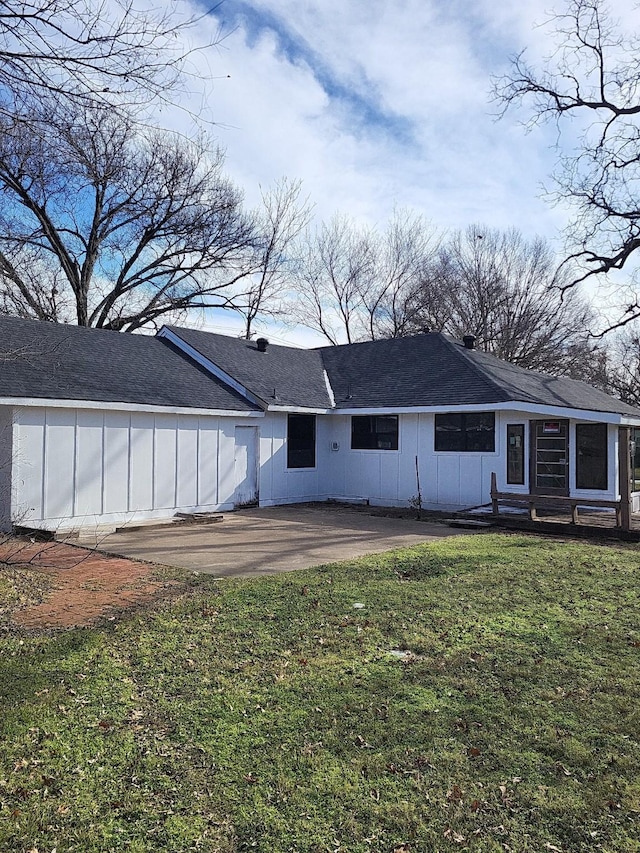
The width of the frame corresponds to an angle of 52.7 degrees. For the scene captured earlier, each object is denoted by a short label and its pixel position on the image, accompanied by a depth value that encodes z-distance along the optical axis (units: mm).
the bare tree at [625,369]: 40500
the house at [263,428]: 12195
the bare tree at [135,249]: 22656
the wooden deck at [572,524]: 11930
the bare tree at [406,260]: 35188
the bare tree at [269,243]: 30641
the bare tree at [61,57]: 4403
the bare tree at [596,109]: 19219
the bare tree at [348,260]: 35344
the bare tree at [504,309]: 34844
